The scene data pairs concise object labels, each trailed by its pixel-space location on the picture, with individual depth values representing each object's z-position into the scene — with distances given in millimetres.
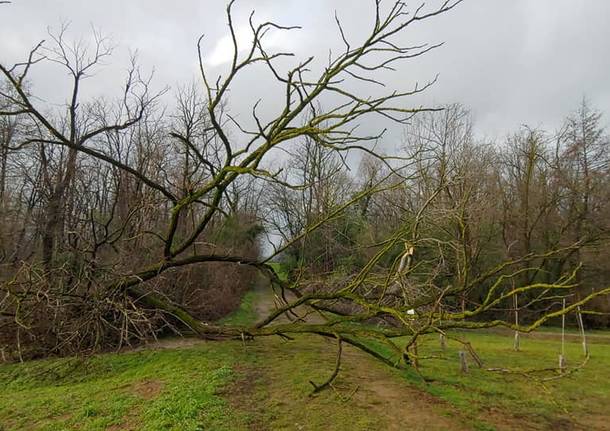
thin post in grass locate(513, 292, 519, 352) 14055
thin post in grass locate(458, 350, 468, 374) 9727
